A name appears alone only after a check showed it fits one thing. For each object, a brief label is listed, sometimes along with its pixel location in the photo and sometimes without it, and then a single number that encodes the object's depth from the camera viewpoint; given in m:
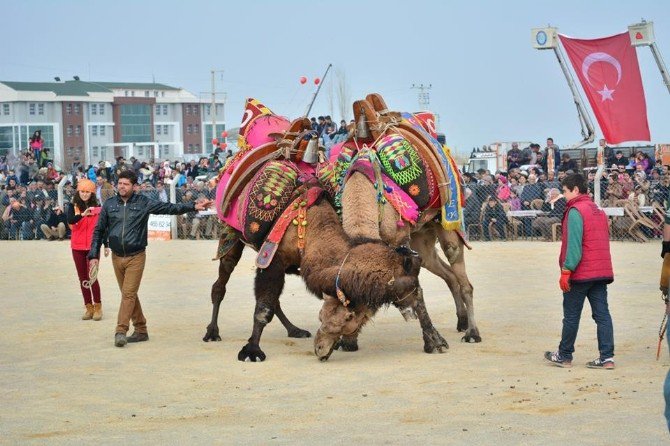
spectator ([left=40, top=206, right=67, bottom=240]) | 29.33
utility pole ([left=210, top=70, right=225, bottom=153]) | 89.36
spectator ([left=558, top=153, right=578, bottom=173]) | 25.00
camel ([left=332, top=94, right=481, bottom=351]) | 10.71
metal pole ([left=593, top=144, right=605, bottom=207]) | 22.07
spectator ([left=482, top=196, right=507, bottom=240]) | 23.47
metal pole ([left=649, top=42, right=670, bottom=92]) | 24.62
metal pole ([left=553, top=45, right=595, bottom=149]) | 26.03
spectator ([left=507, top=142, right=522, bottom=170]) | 27.44
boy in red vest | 9.59
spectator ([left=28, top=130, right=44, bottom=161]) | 38.96
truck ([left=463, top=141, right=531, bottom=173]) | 34.91
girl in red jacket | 13.96
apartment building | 106.69
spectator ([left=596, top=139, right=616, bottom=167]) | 24.94
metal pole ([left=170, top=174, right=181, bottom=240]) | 27.00
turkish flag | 25.30
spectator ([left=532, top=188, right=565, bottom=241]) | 22.83
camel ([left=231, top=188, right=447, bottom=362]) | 9.83
